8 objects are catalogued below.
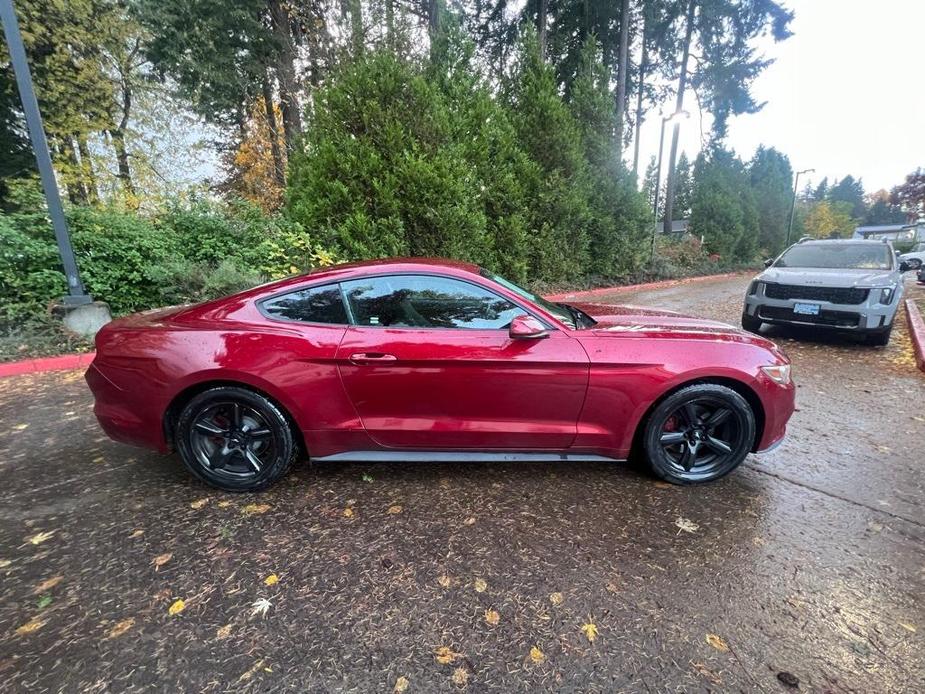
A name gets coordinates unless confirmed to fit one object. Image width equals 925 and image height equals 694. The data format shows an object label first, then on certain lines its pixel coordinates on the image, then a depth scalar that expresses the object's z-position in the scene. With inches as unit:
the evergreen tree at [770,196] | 918.4
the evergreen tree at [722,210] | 761.6
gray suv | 228.8
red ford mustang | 102.6
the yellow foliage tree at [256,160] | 647.3
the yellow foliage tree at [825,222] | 2043.7
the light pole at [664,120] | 523.6
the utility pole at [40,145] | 205.6
